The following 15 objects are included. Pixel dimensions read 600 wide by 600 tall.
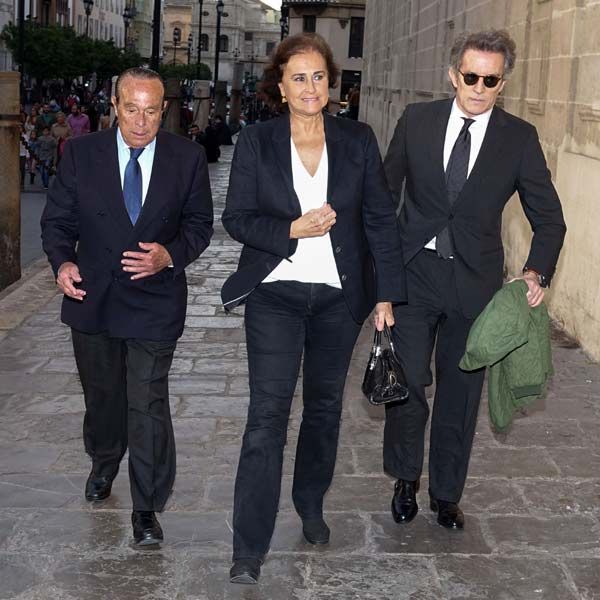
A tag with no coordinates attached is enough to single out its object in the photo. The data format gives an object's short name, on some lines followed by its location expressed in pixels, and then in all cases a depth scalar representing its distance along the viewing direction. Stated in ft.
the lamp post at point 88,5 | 166.57
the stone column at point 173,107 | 79.30
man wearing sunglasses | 16.89
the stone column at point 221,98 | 152.15
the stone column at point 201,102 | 122.11
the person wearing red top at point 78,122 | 93.97
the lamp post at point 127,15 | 190.80
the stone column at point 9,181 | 40.34
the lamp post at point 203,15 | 218.38
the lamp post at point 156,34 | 75.28
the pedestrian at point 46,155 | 84.28
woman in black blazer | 15.31
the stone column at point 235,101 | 170.91
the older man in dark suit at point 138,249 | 16.72
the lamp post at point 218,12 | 210.40
